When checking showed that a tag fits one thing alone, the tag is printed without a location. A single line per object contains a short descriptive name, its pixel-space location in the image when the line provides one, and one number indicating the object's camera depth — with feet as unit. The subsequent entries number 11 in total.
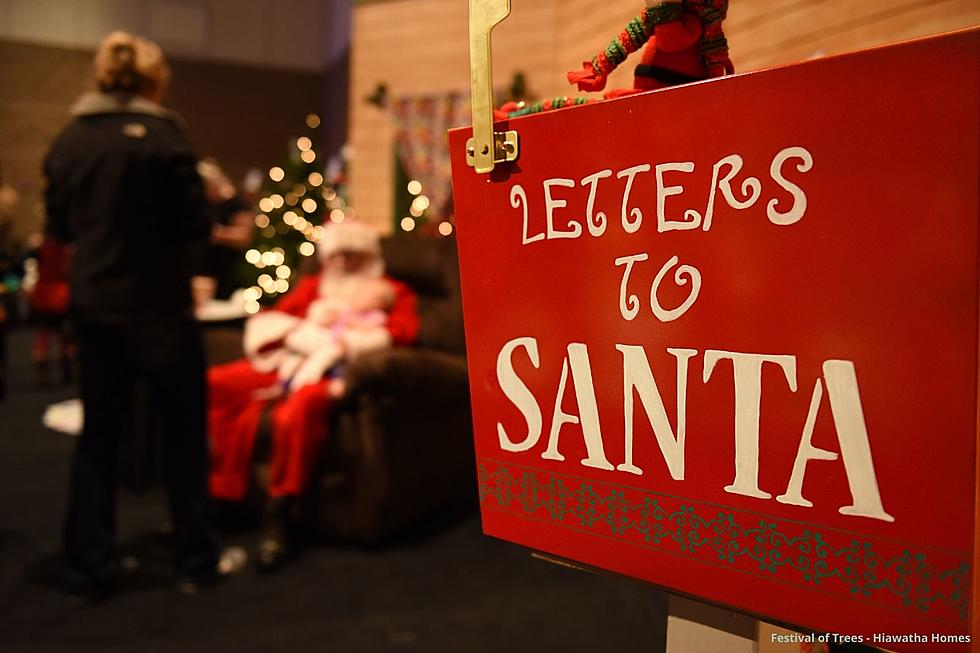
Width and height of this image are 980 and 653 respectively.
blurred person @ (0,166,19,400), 17.33
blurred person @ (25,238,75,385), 14.05
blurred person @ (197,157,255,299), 13.79
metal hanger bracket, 2.04
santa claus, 7.42
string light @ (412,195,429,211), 14.70
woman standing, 5.95
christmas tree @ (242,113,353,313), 15.10
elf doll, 2.03
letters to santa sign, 1.54
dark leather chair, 7.51
